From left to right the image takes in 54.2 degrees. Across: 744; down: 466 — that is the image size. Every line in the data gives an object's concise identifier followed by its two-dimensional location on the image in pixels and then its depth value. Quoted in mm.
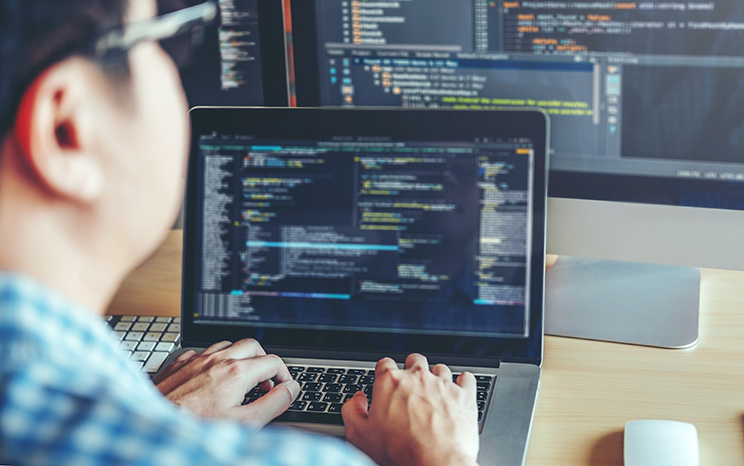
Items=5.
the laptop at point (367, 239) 764
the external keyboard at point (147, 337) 814
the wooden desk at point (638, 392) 651
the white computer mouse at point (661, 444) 597
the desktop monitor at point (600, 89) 737
